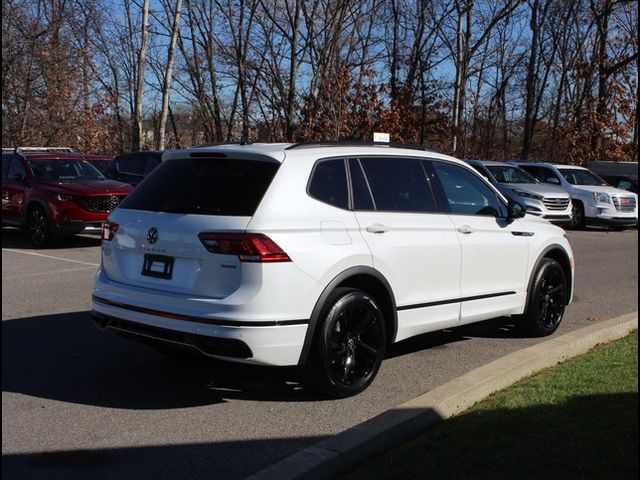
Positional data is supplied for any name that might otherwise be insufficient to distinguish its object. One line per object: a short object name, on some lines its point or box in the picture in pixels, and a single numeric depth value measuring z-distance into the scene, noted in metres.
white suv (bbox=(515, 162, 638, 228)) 21.75
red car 14.09
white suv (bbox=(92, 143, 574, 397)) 4.96
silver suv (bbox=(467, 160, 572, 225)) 20.42
